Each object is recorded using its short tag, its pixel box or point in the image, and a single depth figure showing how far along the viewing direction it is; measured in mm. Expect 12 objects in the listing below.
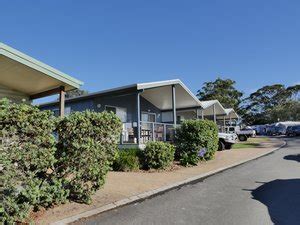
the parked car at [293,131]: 33303
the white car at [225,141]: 15004
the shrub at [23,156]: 3562
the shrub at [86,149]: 4567
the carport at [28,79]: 6119
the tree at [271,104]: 49588
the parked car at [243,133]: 23777
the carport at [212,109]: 19096
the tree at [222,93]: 41988
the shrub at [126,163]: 8450
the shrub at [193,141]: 9888
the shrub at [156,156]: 8783
